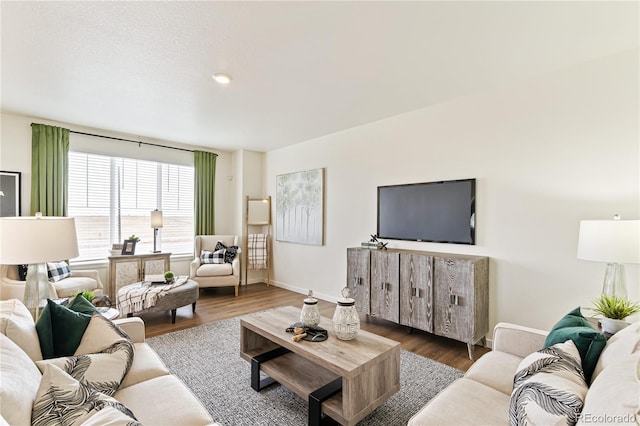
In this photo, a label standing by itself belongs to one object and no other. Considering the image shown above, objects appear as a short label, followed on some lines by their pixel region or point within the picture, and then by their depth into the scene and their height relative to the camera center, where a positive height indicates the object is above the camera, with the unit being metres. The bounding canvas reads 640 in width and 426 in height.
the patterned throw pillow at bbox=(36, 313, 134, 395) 1.40 -0.74
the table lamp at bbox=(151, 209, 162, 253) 4.85 -0.14
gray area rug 1.97 -1.35
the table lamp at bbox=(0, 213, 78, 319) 1.65 -0.21
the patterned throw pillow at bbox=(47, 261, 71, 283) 3.64 -0.76
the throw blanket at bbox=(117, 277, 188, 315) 3.52 -1.03
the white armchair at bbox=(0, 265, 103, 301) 3.20 -0.87
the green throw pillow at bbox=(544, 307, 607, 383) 1.24 -0.57
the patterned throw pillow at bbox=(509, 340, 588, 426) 0.97 -0.62
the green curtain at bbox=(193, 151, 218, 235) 5.57 +0.35
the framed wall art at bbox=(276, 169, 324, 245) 4.91 +0.07
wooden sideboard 2.86 -0.83
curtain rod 4.45 +1.12
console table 4.29 -0.85
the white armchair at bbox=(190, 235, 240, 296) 4.77 -1.00
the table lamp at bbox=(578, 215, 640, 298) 1.97 -0.23
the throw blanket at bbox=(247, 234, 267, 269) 5.66 -0.76
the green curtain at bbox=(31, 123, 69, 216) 4.02 +0.55
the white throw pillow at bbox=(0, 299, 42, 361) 1.39 -0.57
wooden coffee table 1.69 -1.04
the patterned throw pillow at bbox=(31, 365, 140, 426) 0.98 -0.67
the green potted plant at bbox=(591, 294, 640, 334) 1.74 -0.60
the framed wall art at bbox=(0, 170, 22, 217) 3.81 +0.21
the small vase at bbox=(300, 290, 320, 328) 2.24 -0.77
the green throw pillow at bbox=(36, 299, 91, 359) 1.53 -0.63
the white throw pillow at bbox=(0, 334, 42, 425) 0.92 -0.60
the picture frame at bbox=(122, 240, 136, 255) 4.54 -0.55
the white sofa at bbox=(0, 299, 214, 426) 0.98 -0.87
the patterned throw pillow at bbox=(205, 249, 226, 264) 5.09 -0.78
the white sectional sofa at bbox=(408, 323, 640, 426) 0.85 -0.83
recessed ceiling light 2.73 +1.22
